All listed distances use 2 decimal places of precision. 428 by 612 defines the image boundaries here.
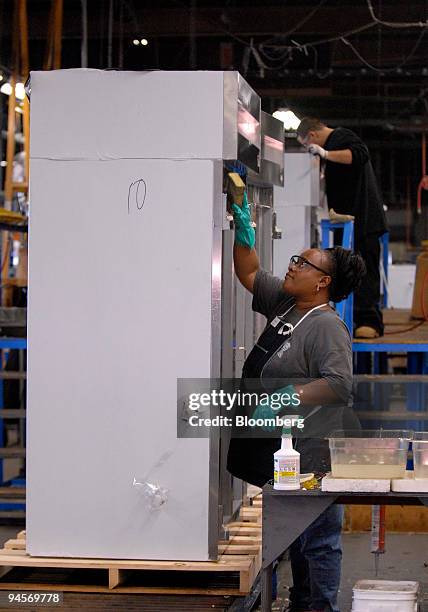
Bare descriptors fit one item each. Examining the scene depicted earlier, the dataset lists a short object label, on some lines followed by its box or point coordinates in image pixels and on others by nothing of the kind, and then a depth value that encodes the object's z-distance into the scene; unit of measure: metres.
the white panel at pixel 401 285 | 19.52
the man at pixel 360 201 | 8.29
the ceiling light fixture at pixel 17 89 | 10.70
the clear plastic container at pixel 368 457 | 4.33
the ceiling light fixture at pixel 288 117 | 11.60
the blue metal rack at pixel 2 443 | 8.27
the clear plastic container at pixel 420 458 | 4.36
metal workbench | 4.28
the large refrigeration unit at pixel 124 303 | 5.09
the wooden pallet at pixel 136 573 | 5.06
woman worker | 4.80
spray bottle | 4.28
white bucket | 4.46
